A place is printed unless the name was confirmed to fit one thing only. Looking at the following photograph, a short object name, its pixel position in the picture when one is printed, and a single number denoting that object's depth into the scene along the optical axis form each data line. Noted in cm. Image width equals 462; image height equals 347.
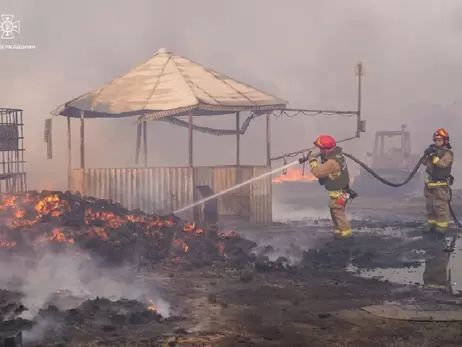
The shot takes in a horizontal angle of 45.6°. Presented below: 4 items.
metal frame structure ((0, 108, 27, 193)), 1864
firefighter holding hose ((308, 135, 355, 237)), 1239
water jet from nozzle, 1630
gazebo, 1641
